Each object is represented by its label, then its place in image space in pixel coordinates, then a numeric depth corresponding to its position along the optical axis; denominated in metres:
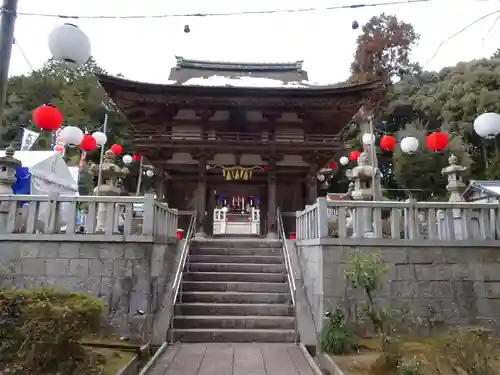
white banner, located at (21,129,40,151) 17.40
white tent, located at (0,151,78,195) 10.24
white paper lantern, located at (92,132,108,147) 12.64
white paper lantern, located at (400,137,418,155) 10.88
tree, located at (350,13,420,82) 30.31
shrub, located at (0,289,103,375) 3.94
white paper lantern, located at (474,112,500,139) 6.95
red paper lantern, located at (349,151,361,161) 14.12
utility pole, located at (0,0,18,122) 3.53
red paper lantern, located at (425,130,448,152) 9.97
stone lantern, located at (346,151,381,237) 9.43
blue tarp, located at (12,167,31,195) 9.83
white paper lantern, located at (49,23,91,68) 4.25
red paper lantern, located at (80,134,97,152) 12.19
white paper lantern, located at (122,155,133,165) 16.86
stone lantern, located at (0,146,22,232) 7.90
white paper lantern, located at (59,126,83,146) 10.02
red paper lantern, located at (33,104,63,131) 8.34
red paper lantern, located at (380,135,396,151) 12.27
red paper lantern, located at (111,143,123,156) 14.88
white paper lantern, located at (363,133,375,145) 12.19
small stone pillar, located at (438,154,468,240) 8.88
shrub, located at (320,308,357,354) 6.00
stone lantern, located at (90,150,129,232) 10.28
